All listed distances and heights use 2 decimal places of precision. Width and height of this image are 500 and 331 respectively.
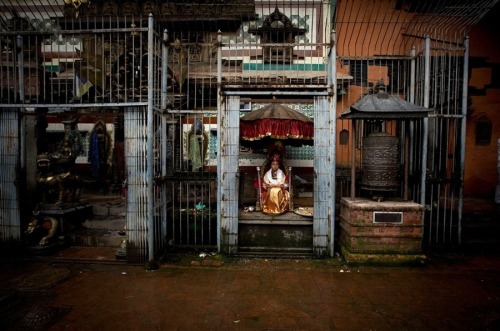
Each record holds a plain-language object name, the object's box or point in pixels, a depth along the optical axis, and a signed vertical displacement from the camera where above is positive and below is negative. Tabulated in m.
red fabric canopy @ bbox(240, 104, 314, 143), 7.31 +0.77
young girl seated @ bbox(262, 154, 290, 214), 7.90 -0.94
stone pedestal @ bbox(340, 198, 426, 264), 6.35 -1.64
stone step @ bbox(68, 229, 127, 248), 7.57 -2.13
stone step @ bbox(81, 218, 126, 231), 8.12 -1.88
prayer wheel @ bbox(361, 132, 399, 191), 6.70 -0.11
